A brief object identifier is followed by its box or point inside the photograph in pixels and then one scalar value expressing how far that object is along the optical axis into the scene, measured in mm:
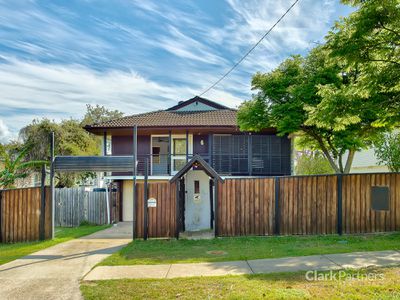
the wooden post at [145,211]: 10633
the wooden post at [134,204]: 10703
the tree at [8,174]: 15488
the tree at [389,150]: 14834
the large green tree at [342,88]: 8367
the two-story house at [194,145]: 18328
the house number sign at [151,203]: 10695
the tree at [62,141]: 28359
